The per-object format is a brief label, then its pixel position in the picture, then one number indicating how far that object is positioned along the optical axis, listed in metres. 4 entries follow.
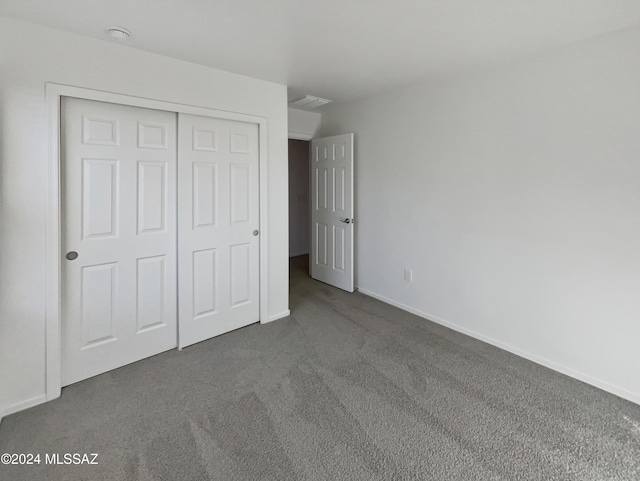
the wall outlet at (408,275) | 3.56
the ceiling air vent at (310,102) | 3.64
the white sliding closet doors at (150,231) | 2.26
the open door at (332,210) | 4.01
